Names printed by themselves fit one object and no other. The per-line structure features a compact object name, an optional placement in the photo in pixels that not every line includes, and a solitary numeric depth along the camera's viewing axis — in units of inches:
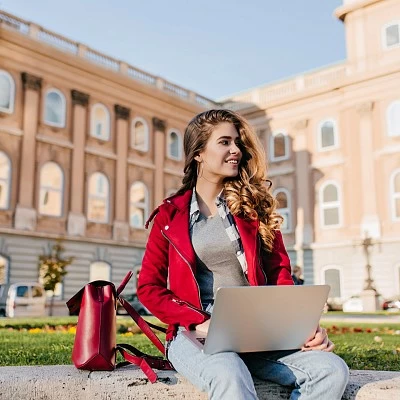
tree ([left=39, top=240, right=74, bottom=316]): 827.4
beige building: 860.0
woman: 87.5
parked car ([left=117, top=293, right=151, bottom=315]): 888.3
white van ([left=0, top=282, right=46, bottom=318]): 734.5
